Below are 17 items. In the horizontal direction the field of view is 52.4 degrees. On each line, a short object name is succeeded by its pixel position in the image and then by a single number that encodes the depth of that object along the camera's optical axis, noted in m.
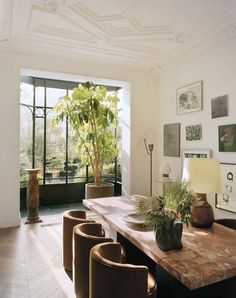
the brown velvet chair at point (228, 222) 2.52
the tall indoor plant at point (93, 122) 4.91
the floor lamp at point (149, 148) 5.41
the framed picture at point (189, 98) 4.58
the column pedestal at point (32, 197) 4.99
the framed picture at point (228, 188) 3.72
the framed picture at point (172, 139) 5.15
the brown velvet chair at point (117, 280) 1.47
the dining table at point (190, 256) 1.38
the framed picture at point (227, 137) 3.81
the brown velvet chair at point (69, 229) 2.66
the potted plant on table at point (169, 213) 1.68
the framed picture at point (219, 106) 3.98
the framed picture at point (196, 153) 4.31
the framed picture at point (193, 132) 4.55
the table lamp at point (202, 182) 2.08
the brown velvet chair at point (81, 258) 2.03
